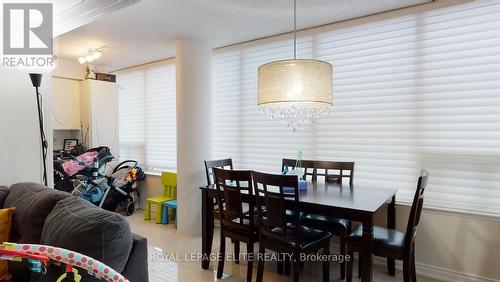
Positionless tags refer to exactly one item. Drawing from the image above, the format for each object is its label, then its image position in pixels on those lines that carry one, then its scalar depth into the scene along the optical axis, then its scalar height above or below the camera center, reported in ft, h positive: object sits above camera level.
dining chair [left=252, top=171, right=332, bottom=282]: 7.26 -2.41
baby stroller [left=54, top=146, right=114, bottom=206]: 14.03 -1.99
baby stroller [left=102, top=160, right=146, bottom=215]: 15.37 -2.80
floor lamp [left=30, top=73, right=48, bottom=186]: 8.09 +0.49
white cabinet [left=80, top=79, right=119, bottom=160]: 16.56 +1.25
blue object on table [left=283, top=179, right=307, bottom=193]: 7.86 -1.48
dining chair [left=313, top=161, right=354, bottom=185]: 9.79 -1.20
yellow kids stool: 14.28 -3.09
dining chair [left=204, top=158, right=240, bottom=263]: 9.72 -1.17
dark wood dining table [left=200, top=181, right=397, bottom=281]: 6.66 -1.70
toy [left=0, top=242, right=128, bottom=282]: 3.17 -1.33
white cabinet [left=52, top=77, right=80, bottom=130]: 15.97 +1.63
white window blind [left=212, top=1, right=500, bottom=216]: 8.47 +0.91
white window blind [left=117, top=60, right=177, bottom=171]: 15.81 +1.04
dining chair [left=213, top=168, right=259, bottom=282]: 8.11 -2.21
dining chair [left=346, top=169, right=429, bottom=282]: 6.97 -2.61
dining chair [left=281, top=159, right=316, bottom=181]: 10.53 -1.14
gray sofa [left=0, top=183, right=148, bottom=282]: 4.50 -1.59
